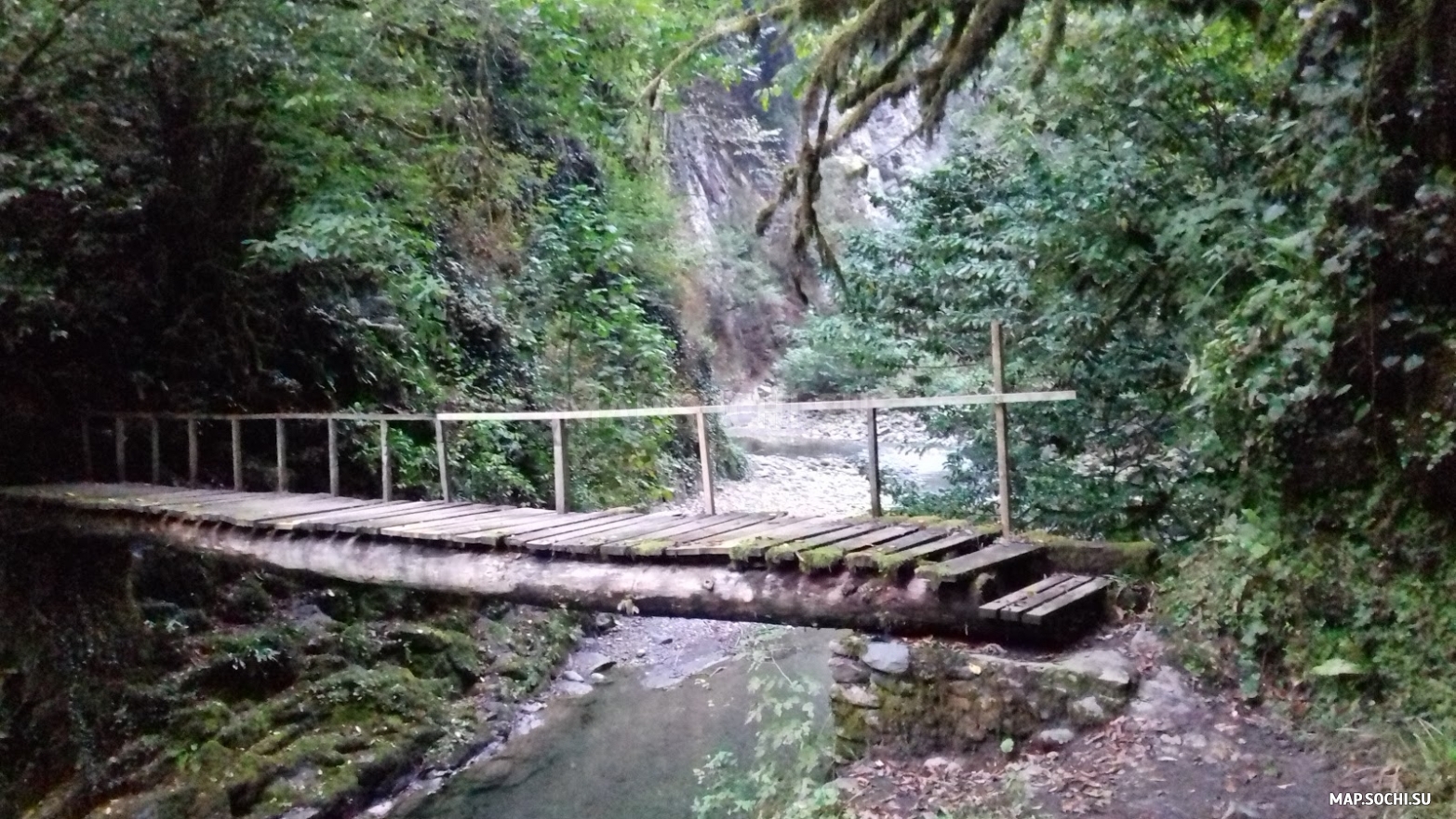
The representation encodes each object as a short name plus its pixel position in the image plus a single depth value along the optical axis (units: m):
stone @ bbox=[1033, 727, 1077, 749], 4.33
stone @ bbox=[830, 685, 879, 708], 5.05
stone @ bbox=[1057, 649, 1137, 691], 4.27
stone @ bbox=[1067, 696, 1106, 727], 4.29
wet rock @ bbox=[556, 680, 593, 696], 9.43
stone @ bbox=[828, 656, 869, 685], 5.14
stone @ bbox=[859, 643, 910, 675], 4.95
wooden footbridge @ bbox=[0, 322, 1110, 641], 3.96
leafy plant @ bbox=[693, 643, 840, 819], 4.88
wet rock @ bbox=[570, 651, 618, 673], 10.10
